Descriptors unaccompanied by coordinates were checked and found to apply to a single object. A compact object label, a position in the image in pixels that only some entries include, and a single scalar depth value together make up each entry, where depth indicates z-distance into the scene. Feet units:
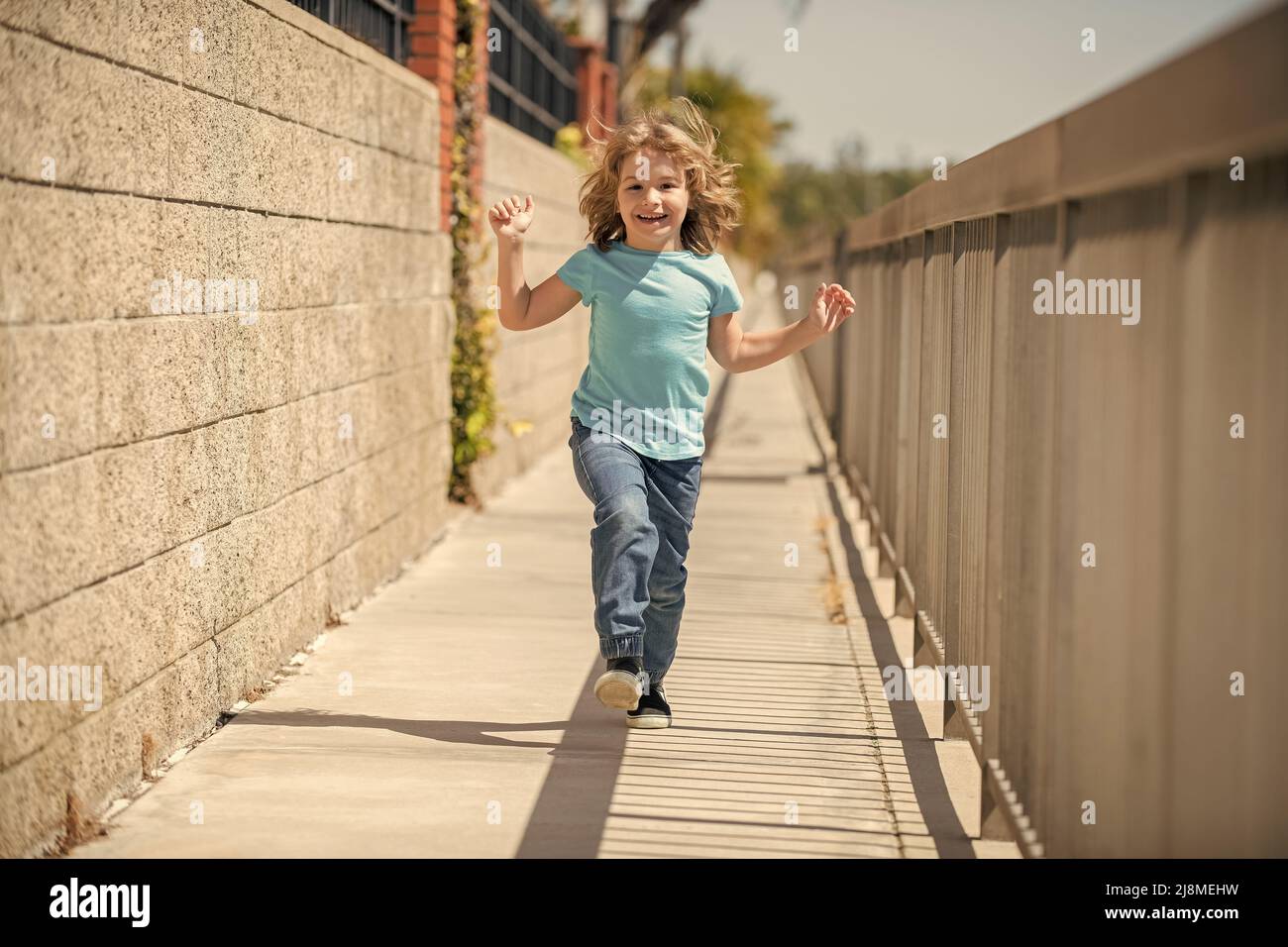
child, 14.75
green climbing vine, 29.37
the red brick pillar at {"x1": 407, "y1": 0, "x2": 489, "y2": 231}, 27.45
